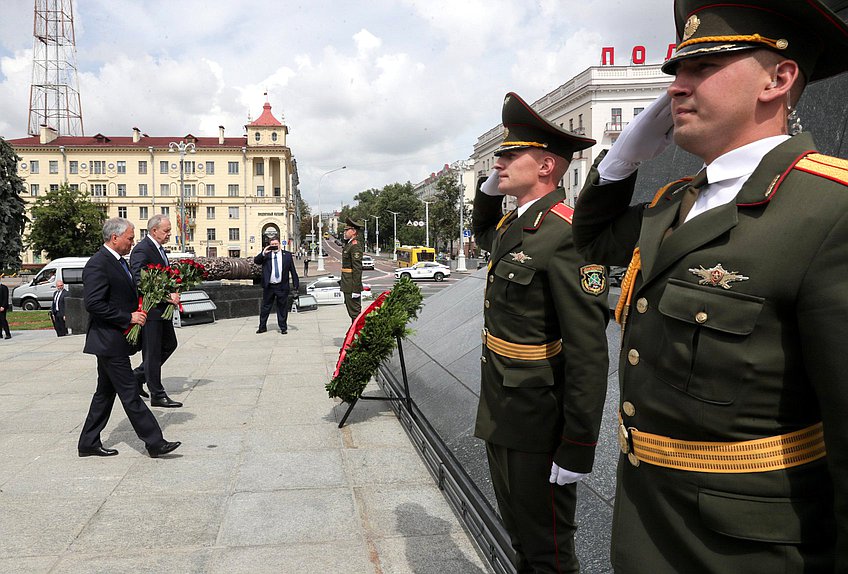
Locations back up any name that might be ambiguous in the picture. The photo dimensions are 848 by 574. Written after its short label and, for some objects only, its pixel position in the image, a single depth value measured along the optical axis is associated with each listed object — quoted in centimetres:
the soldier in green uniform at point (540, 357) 224
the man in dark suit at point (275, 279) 1240
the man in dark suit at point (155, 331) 673
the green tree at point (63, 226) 4188
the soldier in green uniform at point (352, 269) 1044
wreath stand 573
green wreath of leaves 549
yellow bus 5226
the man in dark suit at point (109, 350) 500
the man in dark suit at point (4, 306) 1353
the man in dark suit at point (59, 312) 1352
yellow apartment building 7975
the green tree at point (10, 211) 2408
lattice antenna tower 5888
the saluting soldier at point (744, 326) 119
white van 2464
